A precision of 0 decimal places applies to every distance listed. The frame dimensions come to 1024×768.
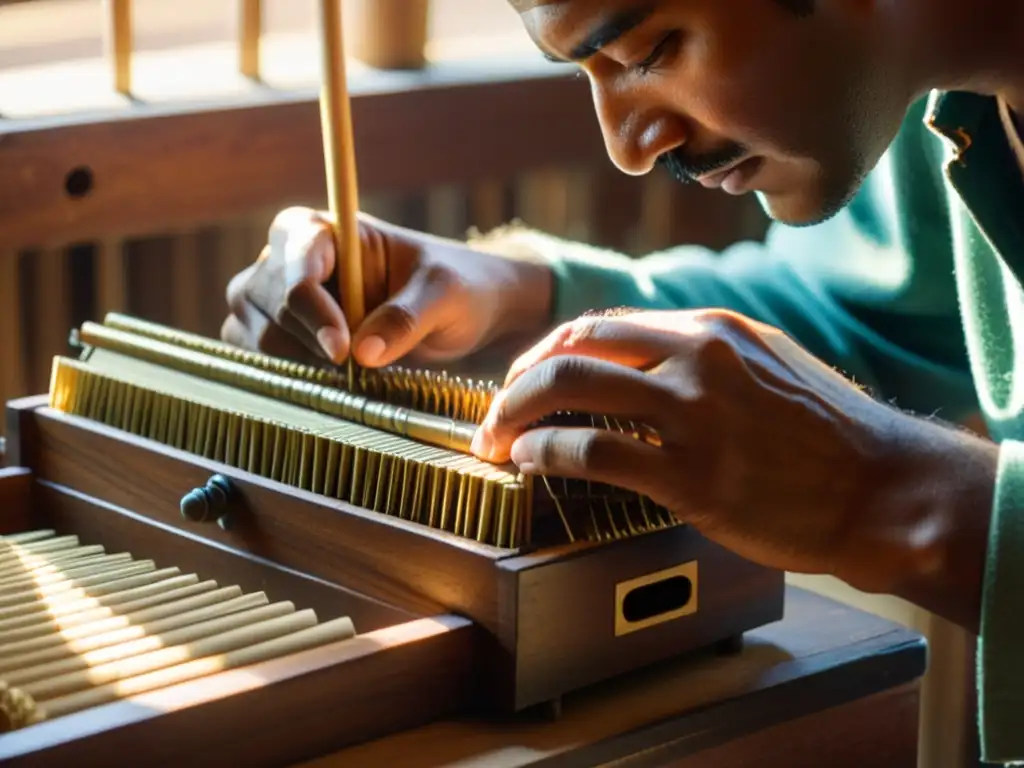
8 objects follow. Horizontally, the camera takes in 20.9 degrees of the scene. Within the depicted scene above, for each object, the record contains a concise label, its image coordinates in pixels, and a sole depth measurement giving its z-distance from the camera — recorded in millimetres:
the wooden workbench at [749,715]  1056
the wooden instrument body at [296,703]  980
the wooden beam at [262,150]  1462
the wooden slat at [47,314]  1587
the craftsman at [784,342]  1066
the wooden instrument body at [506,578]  1063
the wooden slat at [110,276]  1620
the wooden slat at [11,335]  1518
